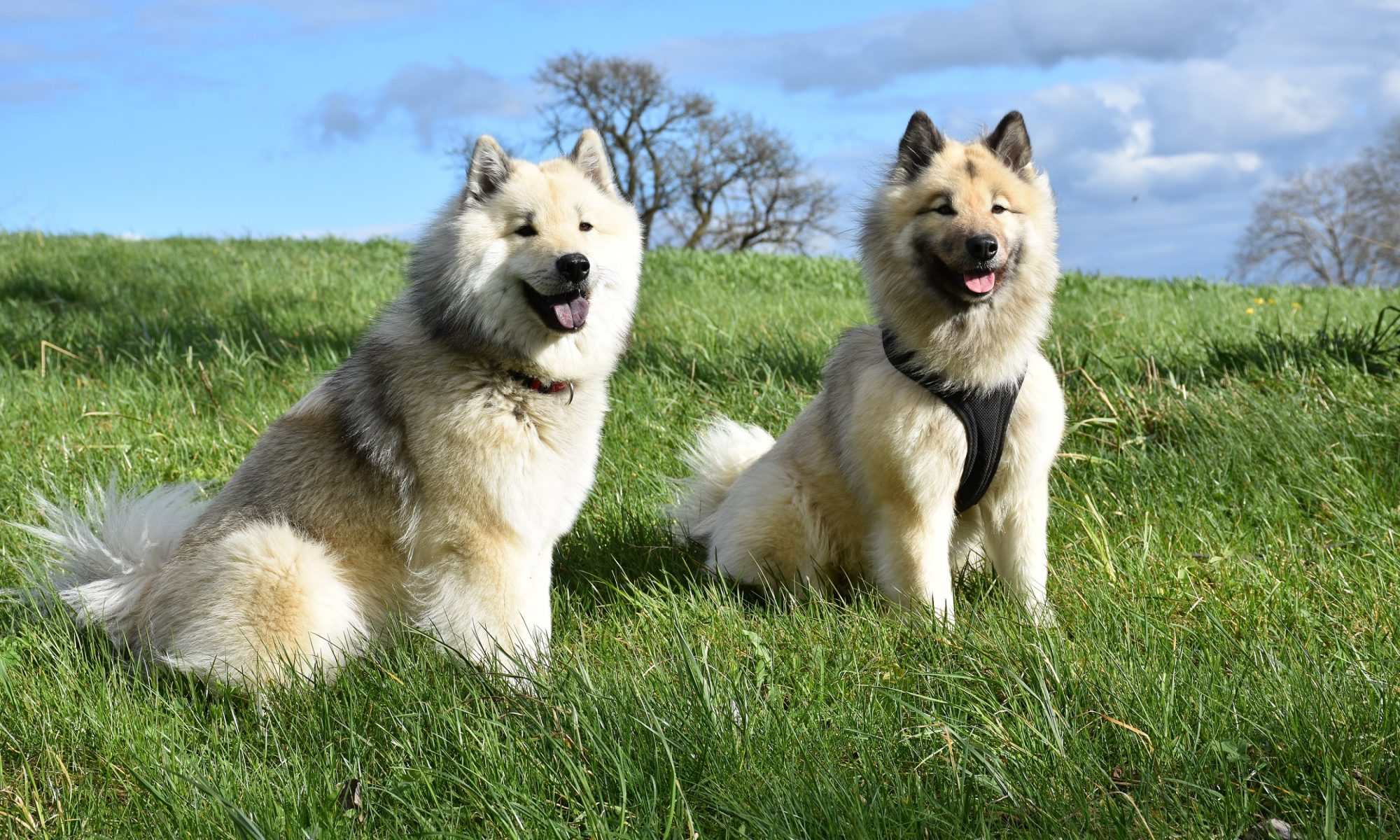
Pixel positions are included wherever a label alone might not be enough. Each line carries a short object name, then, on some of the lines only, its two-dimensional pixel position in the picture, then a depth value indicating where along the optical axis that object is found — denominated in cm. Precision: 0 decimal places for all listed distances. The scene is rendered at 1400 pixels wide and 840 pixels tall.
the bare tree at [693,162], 3334
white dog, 308
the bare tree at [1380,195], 2938
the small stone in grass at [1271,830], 206
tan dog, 327
